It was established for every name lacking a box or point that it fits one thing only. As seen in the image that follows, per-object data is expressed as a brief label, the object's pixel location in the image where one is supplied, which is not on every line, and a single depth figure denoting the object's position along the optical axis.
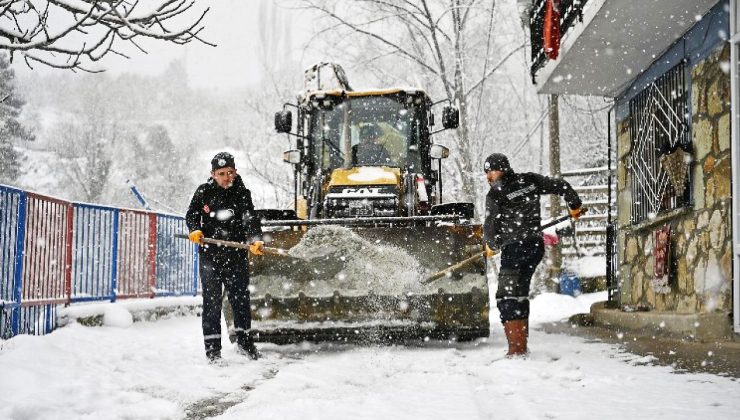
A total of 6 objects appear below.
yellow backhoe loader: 12.53
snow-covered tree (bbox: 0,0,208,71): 8.23
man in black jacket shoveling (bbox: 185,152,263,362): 11.95
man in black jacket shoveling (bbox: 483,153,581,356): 11.45
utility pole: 28.83
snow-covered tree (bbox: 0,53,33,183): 60.72
